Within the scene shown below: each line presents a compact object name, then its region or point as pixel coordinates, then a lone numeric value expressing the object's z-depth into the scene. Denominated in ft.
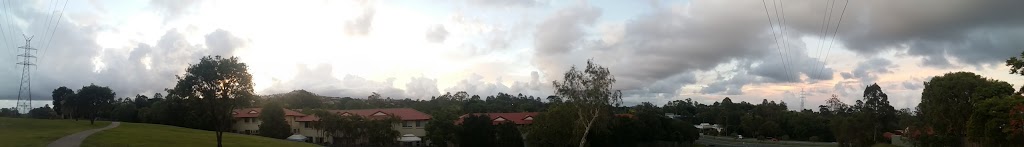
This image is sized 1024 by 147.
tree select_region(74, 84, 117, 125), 272.31
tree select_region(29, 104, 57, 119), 331.00
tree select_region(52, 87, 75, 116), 351.13
